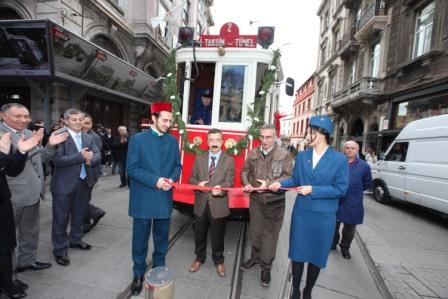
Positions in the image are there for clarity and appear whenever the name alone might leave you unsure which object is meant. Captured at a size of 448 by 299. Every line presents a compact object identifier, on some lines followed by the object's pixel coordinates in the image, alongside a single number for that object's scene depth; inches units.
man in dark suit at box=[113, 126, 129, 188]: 299.0
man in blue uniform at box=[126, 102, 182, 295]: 102.1
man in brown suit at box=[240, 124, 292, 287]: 117.7
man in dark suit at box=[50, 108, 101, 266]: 121.1
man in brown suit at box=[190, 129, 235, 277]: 121.3
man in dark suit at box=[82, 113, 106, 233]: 161.8
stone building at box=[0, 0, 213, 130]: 264.4
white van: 232.7
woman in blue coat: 92.7
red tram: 161.6
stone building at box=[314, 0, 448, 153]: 416.2
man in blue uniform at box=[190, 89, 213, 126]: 185.6
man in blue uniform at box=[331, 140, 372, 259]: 149.8
